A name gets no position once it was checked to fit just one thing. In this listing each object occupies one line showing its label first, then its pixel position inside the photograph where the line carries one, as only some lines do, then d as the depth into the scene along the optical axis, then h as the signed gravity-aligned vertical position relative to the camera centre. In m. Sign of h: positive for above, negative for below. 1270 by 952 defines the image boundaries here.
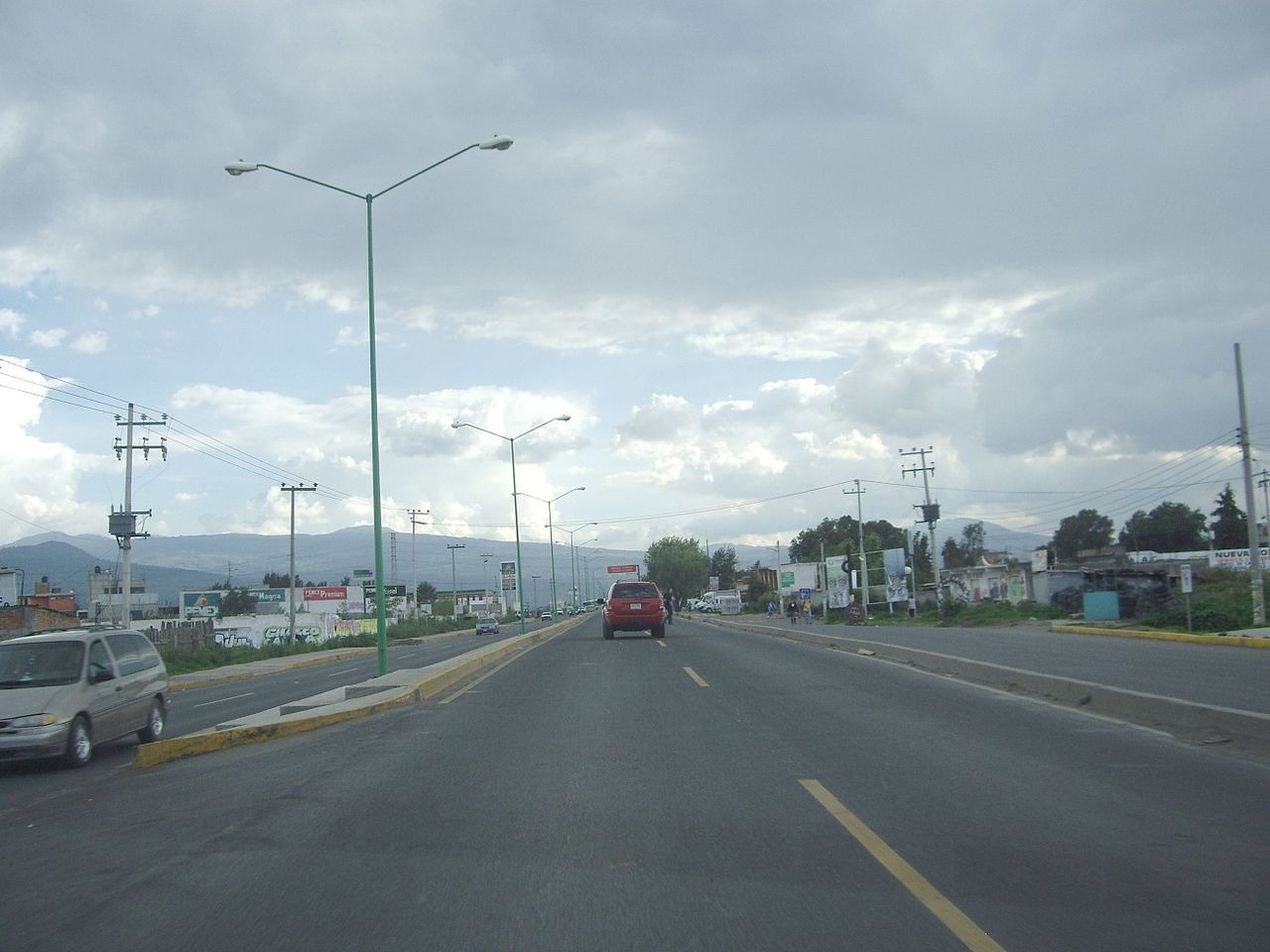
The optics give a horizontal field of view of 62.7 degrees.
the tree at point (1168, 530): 110.56 +2.99
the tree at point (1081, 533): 128.62 +3.48
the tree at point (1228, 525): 94.06 +2.86
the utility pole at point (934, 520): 65.05 +3.03
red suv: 35.06 -1.07
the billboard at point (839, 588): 87.89 -1.59
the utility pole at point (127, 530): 44.47 +2.94
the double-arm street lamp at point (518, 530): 53.85 +2.74
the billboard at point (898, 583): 95.19 -1.48
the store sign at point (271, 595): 98.44 -0.34
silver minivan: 12.02 -1.17
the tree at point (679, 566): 181.12 +1.69
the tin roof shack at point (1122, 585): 45.31 -1.32
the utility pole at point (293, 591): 59.74 -0.02
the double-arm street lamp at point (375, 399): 19.27 +3.67
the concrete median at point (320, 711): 12.08 -1.72
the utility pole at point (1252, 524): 33.35 +0.96
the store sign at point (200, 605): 90.00 -1.01
